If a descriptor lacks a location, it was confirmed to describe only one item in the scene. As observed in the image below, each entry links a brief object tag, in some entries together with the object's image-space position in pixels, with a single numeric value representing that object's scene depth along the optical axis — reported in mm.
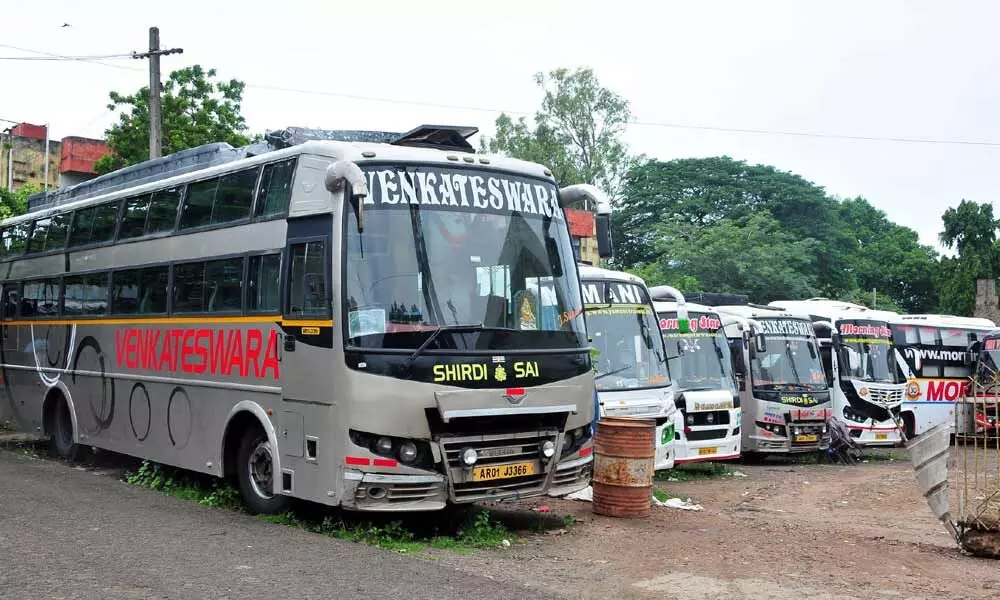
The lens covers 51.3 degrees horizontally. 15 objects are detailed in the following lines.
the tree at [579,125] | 48344
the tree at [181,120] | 28344
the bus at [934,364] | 23906
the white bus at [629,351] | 13609
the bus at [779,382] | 18562
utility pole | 21625
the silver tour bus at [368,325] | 8648
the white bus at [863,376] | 21188
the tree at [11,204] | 24266
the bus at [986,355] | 24562
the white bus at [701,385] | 15555
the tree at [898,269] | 59094
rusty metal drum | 10789
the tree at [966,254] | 52612
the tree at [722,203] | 53562
